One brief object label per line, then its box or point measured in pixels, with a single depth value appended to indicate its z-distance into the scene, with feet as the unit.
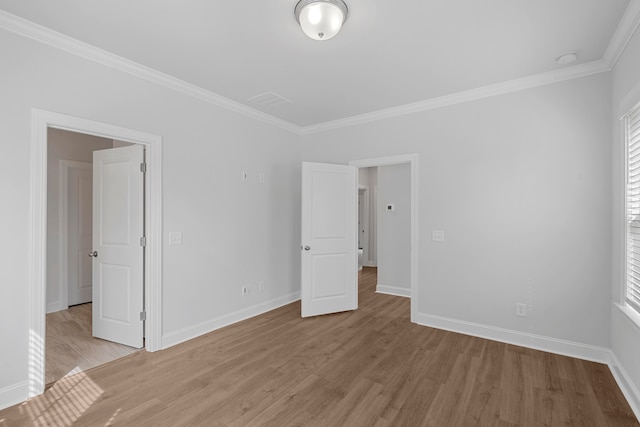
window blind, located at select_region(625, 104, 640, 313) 7.70
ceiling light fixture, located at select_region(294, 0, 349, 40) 6.70
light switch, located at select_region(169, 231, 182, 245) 10.82
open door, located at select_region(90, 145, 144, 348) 10.44
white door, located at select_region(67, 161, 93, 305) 15.43
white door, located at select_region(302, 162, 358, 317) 13.96
